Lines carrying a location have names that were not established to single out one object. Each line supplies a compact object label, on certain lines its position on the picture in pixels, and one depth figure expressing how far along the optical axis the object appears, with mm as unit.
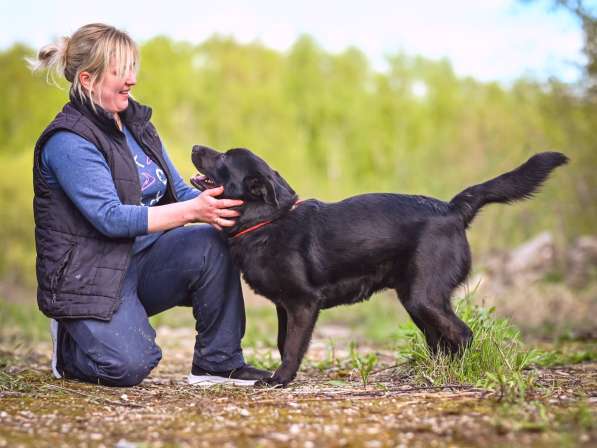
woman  3344
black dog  3518
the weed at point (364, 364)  3373
